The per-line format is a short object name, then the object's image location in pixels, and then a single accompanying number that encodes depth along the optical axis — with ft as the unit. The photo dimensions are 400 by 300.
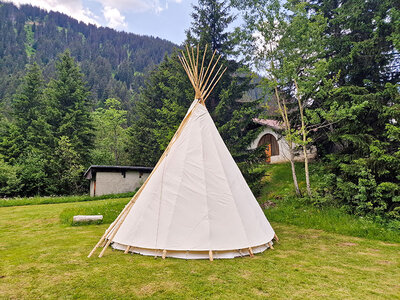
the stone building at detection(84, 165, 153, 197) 63.41
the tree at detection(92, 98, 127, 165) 106.01
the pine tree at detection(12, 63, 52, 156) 80.53
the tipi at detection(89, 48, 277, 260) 15.51
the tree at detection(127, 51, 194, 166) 81.25
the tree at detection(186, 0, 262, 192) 42.50
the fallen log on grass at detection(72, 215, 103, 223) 27.73
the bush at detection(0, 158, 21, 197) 61.93
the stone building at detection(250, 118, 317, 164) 59.55
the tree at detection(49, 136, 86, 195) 69.15
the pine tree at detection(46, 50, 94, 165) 81.56
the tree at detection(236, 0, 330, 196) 32.76
